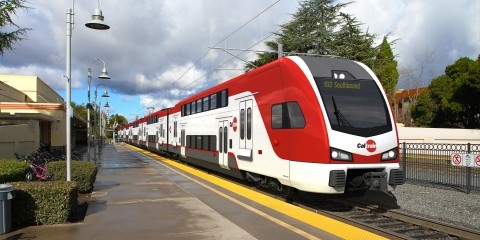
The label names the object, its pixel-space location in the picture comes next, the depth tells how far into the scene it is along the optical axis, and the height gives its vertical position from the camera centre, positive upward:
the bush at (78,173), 11.82 -1.06
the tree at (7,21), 13.52 +3.70
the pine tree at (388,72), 35.04 +5.88
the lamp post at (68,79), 10.34 +1.39
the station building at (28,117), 19.02 +0.92
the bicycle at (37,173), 12.02 -1.11
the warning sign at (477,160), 11.34 -0.83
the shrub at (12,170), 10.12 -0.86
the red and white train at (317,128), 8.77 +0.06
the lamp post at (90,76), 22.61 +3.20
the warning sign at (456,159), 11.76 -0.83
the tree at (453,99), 42.66 +3.24
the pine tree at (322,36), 33.62 +7.68
